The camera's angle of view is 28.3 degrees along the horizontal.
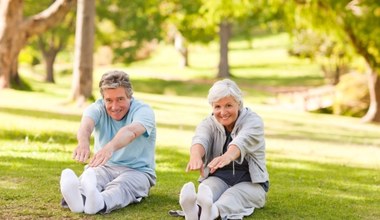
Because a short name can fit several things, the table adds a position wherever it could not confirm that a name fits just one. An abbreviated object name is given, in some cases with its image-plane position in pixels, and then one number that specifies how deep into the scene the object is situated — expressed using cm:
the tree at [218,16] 2508
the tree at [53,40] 4056
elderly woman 616
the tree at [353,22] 2303
